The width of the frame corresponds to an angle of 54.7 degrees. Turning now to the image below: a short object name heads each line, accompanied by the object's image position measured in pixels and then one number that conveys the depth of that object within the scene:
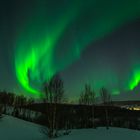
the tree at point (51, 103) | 16.77
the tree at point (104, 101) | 34.61
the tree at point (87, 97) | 38.46
